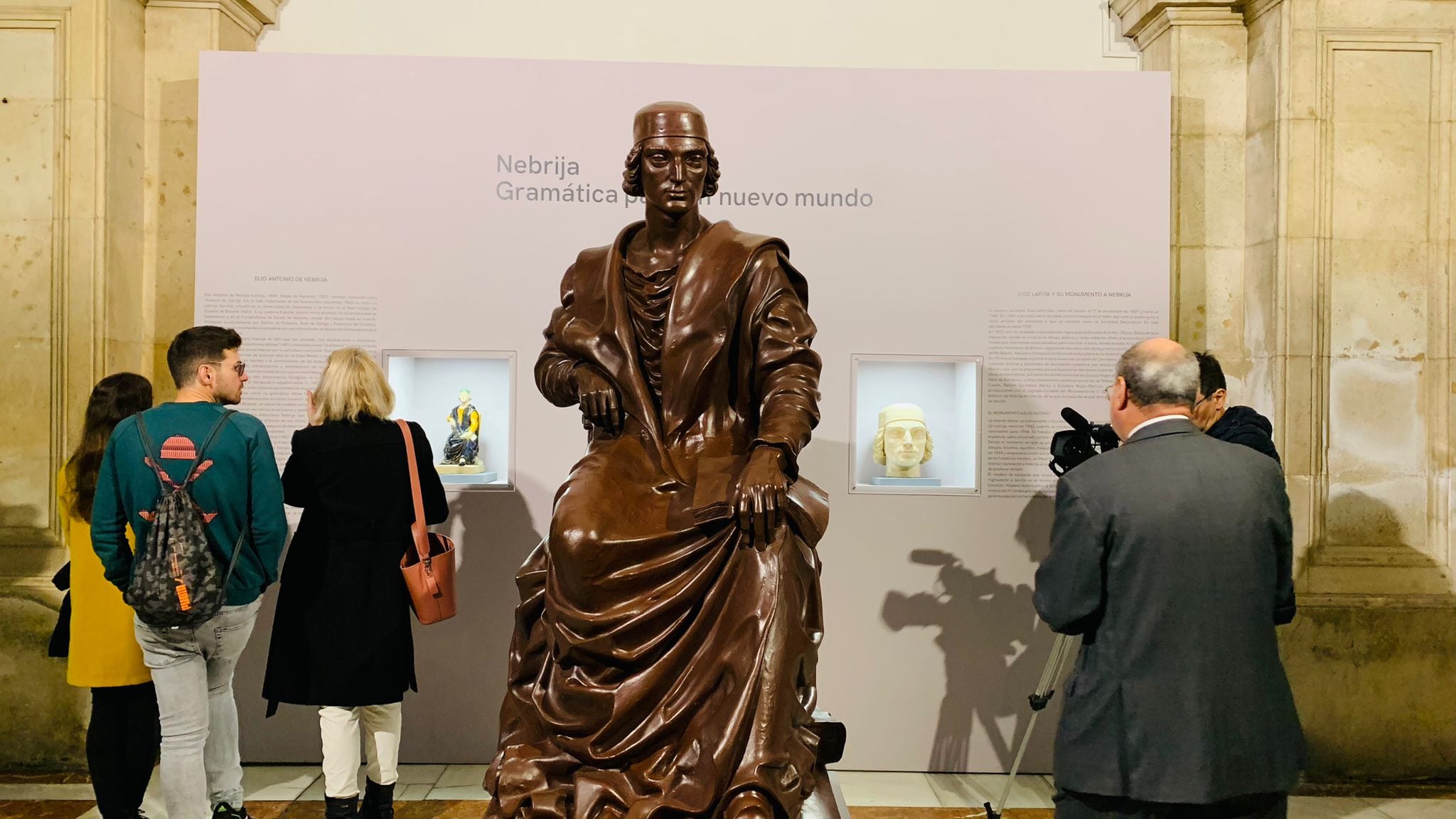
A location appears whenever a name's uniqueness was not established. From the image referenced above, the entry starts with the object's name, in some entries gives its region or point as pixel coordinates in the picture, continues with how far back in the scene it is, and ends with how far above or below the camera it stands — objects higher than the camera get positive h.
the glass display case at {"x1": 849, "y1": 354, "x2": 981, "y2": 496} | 5.18 -0.06
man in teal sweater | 3.55 -0.35
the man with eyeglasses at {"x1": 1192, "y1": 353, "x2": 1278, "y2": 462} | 3.93 -0.01
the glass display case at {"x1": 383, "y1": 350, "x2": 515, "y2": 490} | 5.20 +0.01
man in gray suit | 2.61 -0.51
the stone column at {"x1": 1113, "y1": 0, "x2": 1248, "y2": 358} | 5.58 +1.21
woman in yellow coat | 3.80 -0.81
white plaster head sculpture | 5.13 -0.14
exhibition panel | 5.16 +0.57
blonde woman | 3.99 -0.60
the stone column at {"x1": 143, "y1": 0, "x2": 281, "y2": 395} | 5.56 +1.30
